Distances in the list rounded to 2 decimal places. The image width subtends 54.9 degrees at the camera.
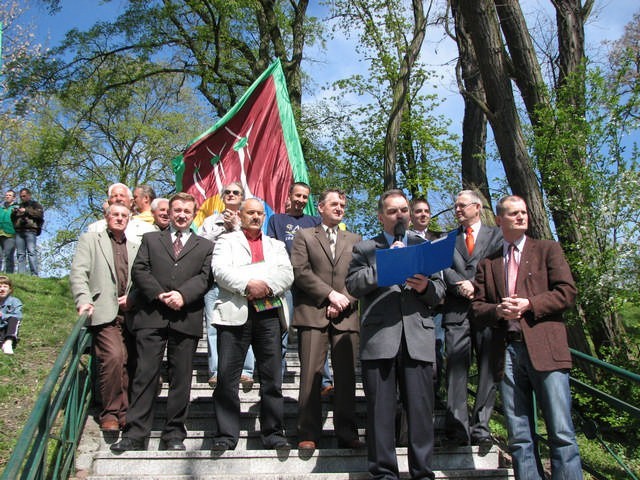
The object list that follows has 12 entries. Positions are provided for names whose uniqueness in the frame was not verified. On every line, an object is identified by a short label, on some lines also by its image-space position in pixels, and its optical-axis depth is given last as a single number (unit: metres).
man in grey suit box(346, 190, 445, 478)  4.05
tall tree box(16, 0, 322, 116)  17.12
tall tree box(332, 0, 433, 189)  10.52
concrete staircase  4.33
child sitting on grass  7.52
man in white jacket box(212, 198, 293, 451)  4.59
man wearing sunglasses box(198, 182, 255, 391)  5.72
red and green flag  9.26
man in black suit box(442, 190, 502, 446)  4.91
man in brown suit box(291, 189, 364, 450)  4.69
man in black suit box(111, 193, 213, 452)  4.64
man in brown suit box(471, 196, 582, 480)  3.96
